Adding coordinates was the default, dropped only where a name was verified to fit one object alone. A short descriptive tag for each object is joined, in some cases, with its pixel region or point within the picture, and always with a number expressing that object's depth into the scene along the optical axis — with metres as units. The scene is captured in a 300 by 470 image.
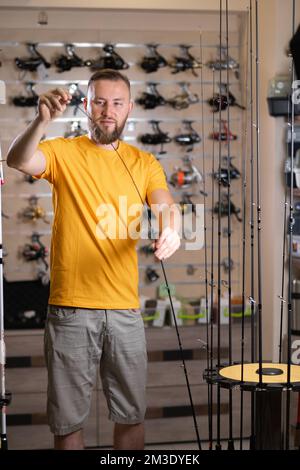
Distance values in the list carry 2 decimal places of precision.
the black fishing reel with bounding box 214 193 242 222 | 5.64
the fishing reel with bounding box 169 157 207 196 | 5.59
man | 3.11
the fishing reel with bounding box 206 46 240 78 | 5.60
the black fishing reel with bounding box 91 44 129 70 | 5.45
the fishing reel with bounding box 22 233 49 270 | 5.47
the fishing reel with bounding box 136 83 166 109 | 5.56
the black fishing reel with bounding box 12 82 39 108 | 5.42
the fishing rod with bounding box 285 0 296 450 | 2.56
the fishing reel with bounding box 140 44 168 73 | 5.52
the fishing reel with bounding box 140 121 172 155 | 5.55
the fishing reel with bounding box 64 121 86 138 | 5.42
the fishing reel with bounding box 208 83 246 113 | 5.60
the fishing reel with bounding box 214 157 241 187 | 5.65
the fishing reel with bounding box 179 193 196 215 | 5.60
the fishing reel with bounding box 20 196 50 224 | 5.46
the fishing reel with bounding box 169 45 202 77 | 5.57
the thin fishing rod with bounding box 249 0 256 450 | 2.77
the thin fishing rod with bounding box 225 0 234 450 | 2.90
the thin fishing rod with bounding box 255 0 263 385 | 2.59
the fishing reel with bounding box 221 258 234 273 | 5.70
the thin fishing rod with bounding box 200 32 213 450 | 2.99
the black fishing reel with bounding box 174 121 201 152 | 5.59
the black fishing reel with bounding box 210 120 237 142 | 5.59
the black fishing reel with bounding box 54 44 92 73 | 5.45
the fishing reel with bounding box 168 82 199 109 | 5.60
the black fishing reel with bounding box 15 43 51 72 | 5.41
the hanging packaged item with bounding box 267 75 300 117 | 4.93
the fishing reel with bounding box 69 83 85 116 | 5.29
